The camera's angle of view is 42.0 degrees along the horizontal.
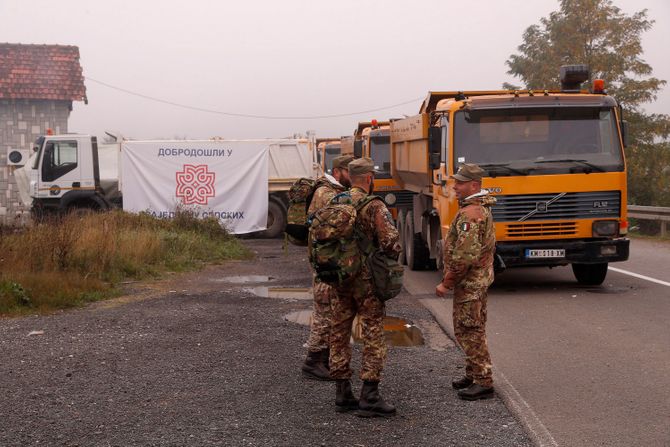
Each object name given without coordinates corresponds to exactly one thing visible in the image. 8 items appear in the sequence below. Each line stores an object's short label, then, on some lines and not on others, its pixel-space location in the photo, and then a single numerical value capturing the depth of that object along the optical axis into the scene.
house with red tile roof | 33.75
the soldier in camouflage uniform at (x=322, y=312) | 6.66
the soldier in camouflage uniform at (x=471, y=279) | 6.04
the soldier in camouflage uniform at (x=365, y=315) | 5.54
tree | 32.56
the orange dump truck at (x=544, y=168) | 11.18
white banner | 21.03
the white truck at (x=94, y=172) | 21.39
